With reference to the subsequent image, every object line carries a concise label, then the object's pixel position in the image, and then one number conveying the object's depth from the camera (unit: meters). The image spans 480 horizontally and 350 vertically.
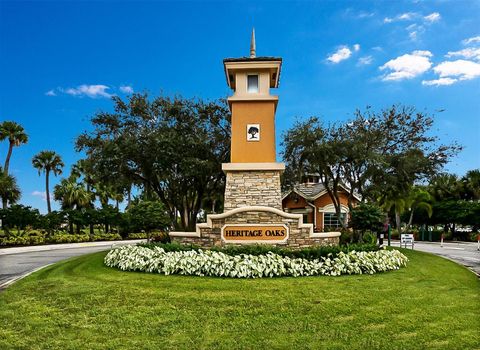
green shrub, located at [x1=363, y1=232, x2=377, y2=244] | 18.91
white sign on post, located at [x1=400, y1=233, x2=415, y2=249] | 21.95
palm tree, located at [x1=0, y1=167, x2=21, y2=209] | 29.08
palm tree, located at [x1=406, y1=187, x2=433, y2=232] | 41.50
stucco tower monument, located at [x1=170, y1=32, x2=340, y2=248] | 13.73
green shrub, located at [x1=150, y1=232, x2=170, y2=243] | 16.89
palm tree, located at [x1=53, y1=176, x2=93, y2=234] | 40.12
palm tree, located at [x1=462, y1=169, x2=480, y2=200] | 41.96
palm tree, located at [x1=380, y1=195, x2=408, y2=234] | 39.34
